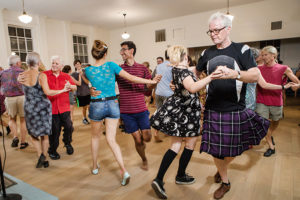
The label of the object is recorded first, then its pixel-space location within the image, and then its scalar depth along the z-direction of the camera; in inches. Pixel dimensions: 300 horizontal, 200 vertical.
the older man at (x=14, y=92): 132.3
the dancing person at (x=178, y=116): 69.1
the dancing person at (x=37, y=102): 99.3
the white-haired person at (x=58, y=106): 106.8
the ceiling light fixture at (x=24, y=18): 237.7
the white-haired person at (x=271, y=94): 102.2
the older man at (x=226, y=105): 59.9
